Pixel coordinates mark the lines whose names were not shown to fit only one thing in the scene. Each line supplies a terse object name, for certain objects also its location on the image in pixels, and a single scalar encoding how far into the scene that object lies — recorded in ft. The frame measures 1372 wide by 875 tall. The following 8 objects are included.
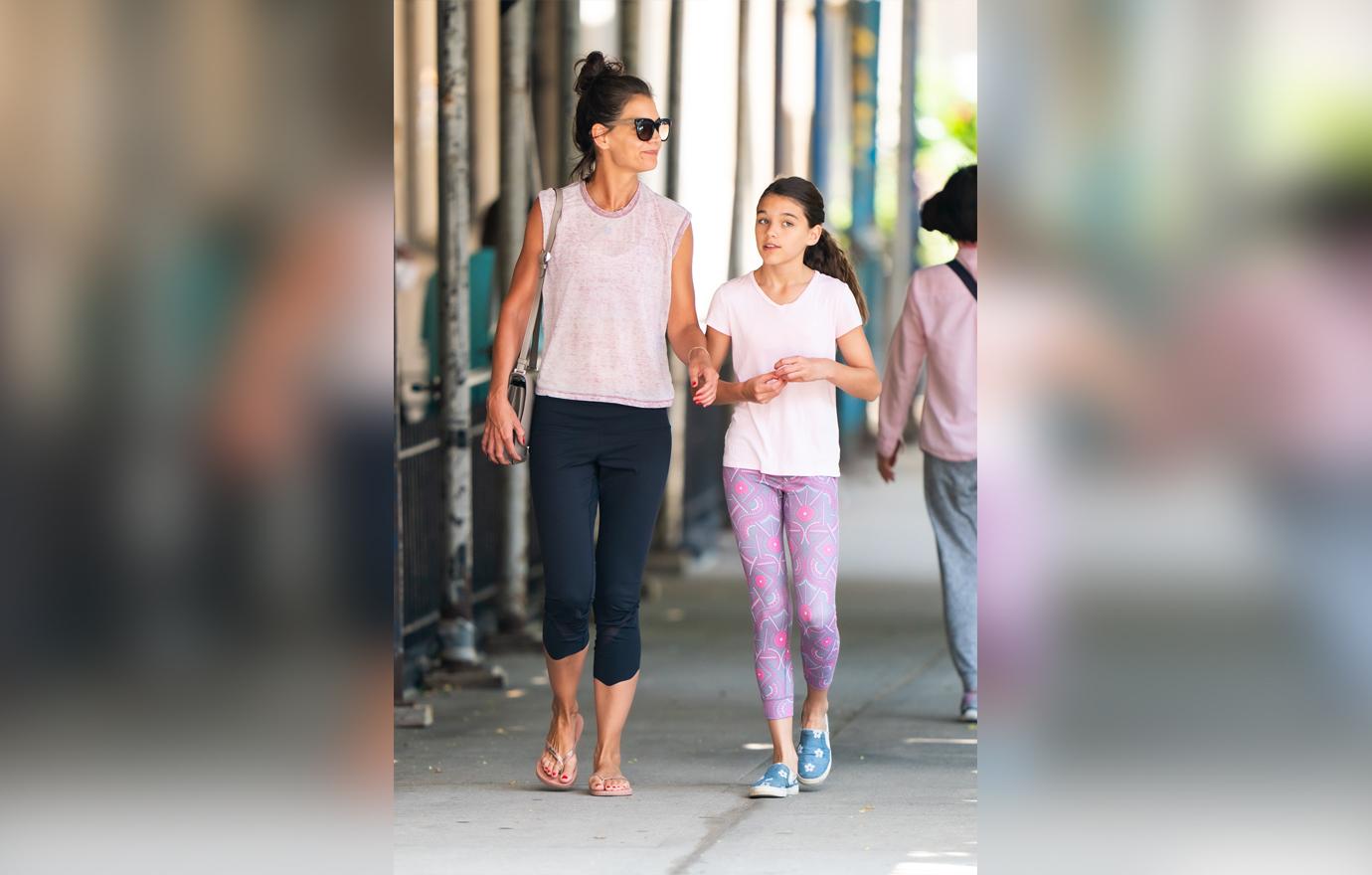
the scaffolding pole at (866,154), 147.95
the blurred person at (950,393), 48.57
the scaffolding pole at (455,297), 55.26
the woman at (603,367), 40.24
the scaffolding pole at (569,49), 68.54
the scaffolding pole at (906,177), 136.15
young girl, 41.52
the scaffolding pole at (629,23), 74.49
